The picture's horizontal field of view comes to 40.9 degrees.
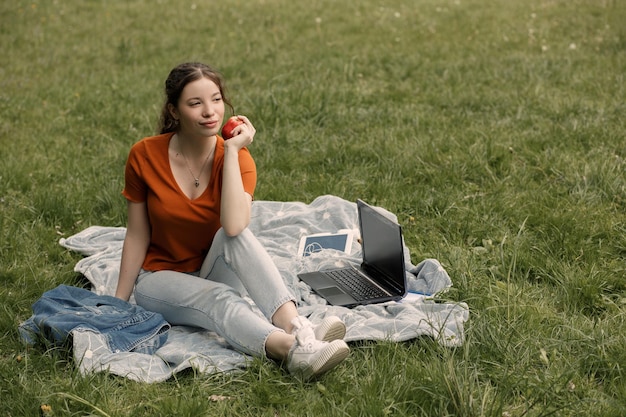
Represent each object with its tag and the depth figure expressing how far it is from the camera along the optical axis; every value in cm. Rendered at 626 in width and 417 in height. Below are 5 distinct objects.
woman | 363
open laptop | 417
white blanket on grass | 353
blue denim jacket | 368
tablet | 493
